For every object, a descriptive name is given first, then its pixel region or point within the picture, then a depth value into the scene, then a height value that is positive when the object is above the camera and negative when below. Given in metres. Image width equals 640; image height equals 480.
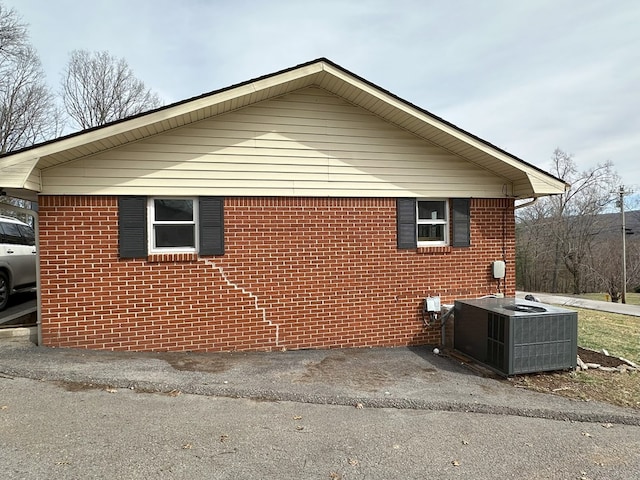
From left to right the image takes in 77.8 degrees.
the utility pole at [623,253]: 30.05 -0.99
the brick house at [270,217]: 6.12 +0.46
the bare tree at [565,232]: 38.66 +0.96
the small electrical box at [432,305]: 7.39 -1.16
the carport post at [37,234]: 5.99 +0.19
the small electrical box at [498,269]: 7.82 -0.53
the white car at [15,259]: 8.35 -0.27
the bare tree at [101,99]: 30.09 +11.50
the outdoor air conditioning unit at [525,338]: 5.65 -1.42
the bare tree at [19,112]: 23.47 +8.31
